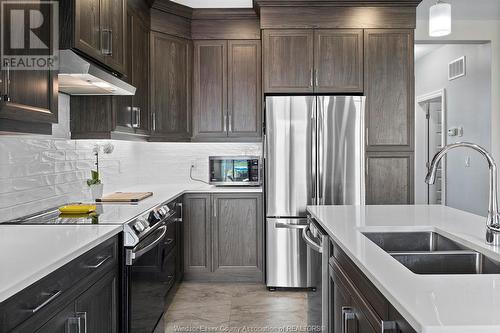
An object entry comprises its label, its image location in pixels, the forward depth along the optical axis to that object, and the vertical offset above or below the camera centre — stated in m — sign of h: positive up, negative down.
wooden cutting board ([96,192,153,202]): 3.16 -0.23
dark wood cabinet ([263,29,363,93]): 4.12 +0.96
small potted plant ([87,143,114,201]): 3.16 -0.14
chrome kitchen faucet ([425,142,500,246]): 1.57 -0.13
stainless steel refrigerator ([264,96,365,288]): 3.92 +0.03
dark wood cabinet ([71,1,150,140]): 3.11 +0.44
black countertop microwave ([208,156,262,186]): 4.45 -0.05
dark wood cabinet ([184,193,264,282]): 4.18 -0.68
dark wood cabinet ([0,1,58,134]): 1.63 +0.27
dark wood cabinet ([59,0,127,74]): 2.32 +0.79
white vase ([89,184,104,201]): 3.16 -0.18
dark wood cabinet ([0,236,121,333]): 1.26 -0.46
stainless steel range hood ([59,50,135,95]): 2.29 +0.49
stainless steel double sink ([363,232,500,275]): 1.57 -0.35
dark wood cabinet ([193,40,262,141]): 4.41 +0.74
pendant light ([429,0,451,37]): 2.54 +0.83
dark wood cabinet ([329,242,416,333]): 1.22 -0.46
